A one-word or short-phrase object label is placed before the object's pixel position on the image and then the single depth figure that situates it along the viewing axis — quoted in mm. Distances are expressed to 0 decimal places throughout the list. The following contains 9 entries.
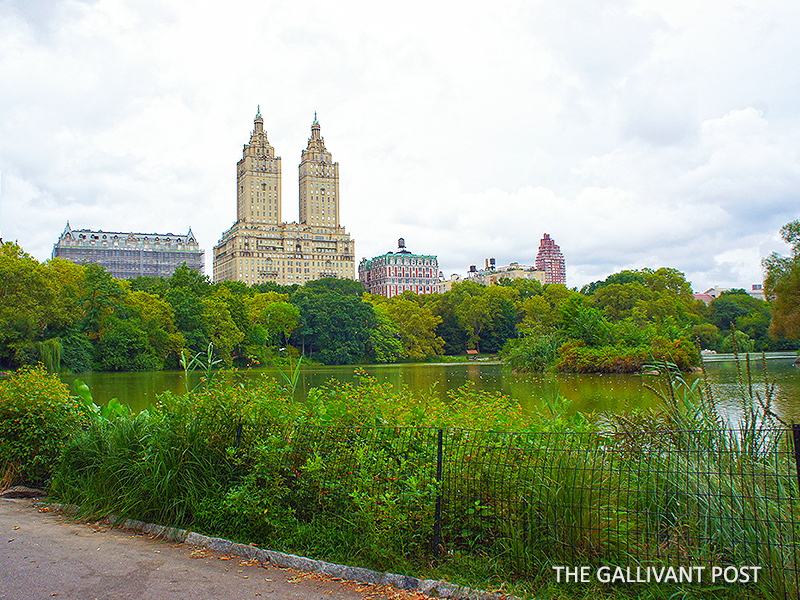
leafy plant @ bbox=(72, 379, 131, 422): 7555
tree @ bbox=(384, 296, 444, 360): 64400
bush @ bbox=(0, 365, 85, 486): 7078
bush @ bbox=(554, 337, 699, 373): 28344
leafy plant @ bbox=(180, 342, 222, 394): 6493
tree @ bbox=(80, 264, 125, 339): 43000
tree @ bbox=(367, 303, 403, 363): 60219
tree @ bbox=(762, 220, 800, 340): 35156
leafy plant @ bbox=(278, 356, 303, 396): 5855
